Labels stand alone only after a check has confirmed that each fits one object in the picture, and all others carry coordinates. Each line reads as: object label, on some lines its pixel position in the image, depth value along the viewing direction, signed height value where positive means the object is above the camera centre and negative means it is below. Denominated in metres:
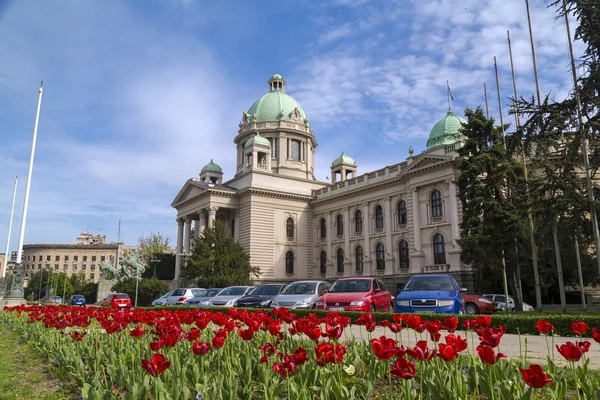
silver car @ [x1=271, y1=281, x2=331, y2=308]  18.44 -0.13
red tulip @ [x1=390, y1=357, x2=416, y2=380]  3.26 -0.55
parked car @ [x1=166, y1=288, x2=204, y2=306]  28.03 -0.29
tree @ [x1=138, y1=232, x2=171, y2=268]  74.72 +7.71
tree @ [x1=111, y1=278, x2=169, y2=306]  42.66 +0.21
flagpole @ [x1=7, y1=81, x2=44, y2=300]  24.58 +1.08
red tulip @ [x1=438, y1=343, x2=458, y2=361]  3.34 -0.45
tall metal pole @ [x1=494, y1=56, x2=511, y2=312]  24.58 +9.67
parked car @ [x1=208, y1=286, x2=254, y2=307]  23.66 -0.25
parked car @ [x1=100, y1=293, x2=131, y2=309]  30.02 -0.57
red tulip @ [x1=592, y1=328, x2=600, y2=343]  3.90 -0.37
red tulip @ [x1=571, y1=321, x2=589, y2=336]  4.32 -0.35
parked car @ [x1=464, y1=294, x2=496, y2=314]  22.14 -0.69
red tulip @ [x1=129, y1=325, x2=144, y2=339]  5.13 -0.45
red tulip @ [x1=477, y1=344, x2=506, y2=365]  3.17 -0.44
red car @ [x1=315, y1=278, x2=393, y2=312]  15.84 -0.19
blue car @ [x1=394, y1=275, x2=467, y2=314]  14.11 -0.17
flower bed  3.62 -0.78
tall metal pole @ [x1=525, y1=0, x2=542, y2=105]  23.25 +12.15
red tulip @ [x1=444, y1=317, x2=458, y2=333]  4.54 -0.33
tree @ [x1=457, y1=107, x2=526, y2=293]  24.06 +5.08
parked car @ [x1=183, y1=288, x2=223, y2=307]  25.23 -0.38
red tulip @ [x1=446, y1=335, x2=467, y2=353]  3.56 -0.40
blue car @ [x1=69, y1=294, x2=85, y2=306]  46.54 -0.86
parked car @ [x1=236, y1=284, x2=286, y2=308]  21.09 -0.28
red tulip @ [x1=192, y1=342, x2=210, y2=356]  4.34 -0.53
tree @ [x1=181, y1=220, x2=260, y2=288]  40.44 +2.61
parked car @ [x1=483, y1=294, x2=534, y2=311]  26.94 -0.68
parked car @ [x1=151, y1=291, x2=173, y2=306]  29.95 -0.64
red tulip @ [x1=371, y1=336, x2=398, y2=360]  3.48 -0.45
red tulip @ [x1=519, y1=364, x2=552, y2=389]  2.72 -0.51
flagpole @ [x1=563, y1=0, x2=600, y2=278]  17.53 +4.69
